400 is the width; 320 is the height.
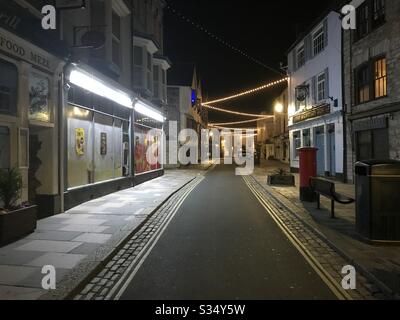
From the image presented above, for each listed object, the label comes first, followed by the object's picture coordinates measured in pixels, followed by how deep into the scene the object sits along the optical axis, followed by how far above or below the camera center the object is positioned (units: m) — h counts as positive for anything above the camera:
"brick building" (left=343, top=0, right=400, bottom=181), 14.62 +3.58
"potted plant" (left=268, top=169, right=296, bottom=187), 17.91 -0.90
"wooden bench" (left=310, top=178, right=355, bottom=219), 8.93 -0.82
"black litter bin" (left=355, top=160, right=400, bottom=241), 6.66 -0.73
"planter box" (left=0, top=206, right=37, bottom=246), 6.87 -1.24
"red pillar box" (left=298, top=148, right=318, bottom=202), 12.27 -0.36
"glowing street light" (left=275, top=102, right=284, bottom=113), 30.04 +4.52
